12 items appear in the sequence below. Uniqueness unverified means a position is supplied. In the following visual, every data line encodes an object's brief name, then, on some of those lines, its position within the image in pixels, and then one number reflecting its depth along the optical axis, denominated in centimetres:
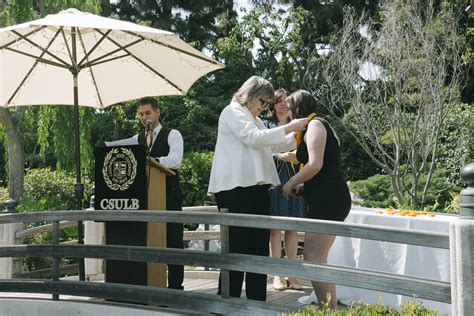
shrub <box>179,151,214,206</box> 1864
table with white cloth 573
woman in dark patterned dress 649
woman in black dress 514
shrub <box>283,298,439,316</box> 308
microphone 632
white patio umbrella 657
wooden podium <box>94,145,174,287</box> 579
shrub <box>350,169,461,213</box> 1608
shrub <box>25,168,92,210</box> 1616
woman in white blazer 536
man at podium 623
